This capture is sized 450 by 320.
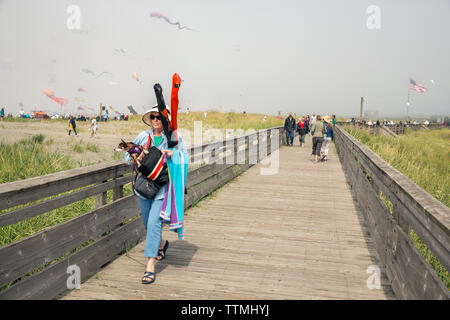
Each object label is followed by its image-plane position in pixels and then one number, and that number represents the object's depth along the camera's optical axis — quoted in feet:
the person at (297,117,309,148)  68.51
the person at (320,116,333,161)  48.17
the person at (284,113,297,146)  70.82
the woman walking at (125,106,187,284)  13.23
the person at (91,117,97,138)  91.52
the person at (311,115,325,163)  48.65
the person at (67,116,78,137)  85.99
